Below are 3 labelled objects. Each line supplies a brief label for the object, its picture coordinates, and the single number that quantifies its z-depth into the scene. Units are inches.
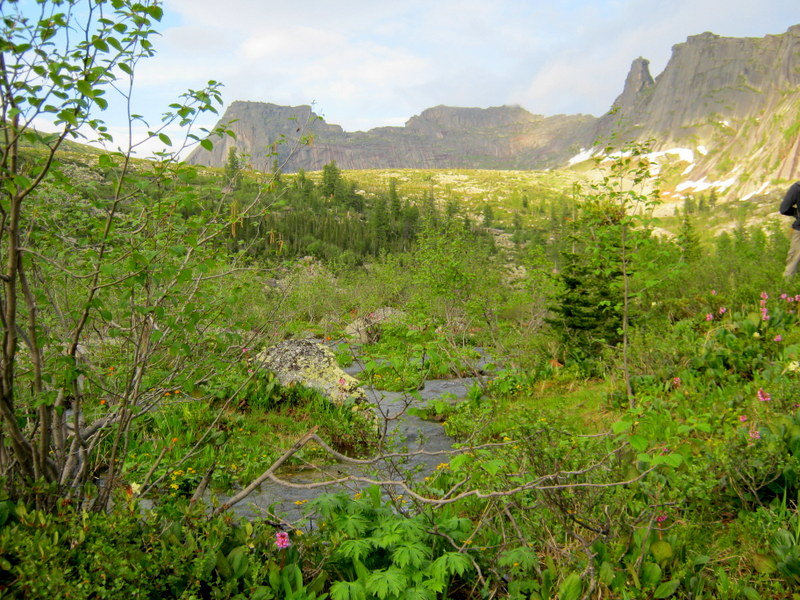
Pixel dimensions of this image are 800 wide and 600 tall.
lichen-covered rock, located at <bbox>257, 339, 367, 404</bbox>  278.4
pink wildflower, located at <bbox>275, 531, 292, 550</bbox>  95.6
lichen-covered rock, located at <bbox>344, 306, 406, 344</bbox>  484.3
